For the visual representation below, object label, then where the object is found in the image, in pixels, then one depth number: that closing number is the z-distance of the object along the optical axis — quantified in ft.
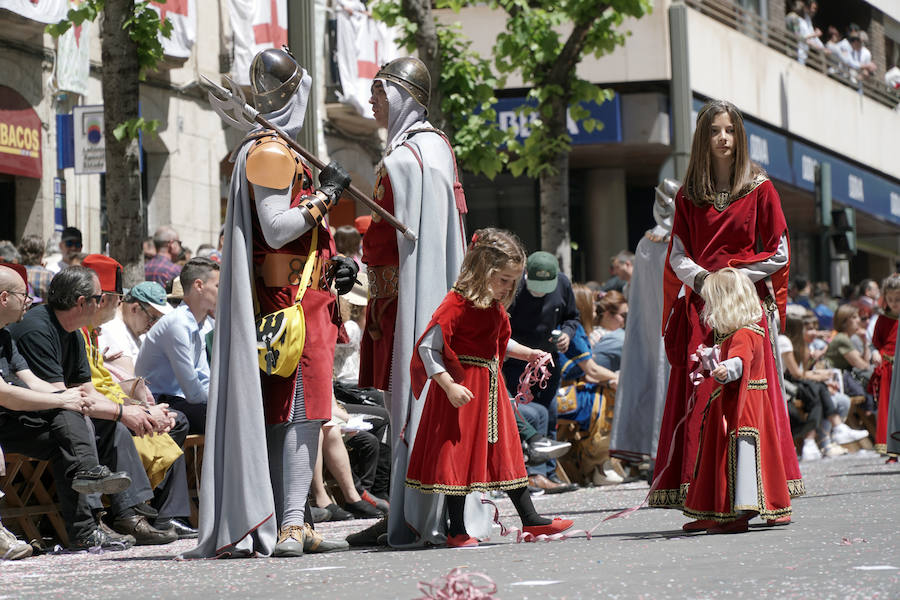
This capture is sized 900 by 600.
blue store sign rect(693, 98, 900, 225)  106.52
